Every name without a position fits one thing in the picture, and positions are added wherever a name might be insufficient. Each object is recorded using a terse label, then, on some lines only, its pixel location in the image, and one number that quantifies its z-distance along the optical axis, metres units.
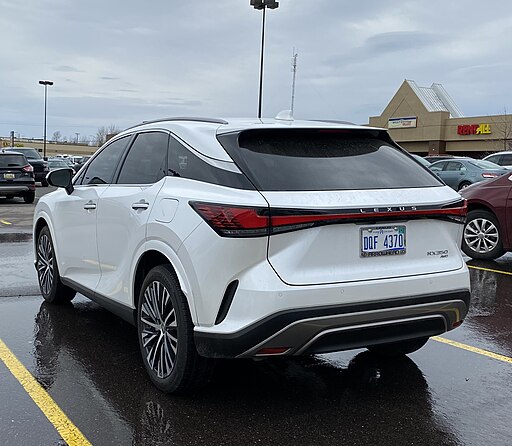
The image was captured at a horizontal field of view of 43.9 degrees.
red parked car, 8.63
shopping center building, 49.84
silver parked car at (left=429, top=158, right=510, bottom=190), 21.09
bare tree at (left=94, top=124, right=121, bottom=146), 140.00
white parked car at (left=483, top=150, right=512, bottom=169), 23.68
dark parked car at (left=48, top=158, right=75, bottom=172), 37.16
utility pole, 35.52
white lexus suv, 3.41
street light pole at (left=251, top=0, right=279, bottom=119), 24.71
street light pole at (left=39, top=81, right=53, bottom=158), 64.06
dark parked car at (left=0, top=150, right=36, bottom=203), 18.98
